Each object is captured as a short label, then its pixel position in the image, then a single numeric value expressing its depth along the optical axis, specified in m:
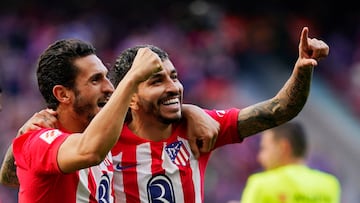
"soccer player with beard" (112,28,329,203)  11.32
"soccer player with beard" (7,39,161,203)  8.98
